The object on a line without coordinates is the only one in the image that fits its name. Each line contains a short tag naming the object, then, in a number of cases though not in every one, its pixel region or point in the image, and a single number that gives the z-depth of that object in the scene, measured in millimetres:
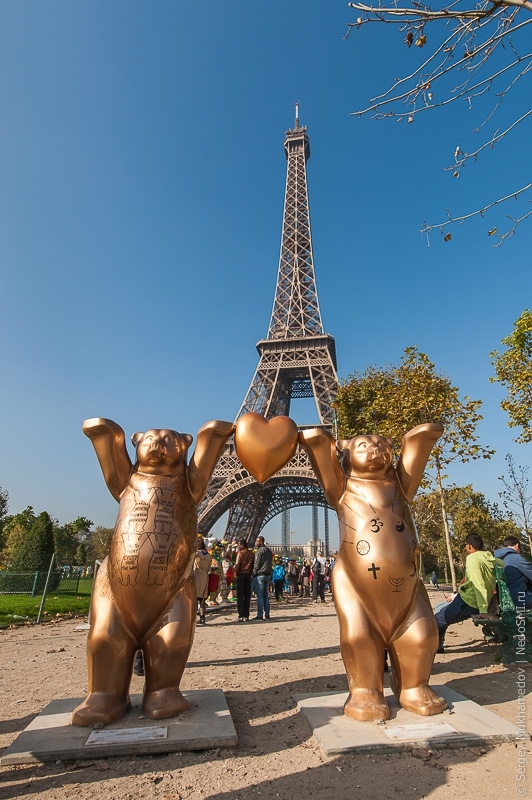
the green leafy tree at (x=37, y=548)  17984
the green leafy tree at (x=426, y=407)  12909
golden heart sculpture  3646
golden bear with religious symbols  3408
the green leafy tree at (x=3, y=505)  27331
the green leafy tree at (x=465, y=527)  31203
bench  5098
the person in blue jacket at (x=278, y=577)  14609
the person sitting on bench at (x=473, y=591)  5555
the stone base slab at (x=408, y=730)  3027
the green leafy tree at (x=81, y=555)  44503
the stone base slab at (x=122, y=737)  2964
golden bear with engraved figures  3367
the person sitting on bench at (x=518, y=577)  5508
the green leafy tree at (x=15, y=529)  35675
